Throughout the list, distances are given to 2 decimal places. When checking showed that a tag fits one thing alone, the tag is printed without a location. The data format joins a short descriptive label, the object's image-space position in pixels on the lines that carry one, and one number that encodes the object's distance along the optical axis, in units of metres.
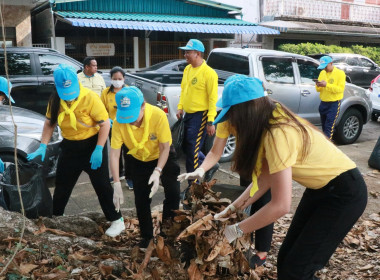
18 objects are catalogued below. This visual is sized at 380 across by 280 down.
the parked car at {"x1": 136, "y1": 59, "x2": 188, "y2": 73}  12.05
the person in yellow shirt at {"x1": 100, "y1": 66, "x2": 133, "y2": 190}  5.79
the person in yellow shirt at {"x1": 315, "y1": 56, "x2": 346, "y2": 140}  7.31
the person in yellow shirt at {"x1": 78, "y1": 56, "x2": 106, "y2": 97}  6.36
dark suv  8.17
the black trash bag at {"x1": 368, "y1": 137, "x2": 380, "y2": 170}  6.85
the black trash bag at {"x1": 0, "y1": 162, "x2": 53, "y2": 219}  3.87
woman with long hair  2.21
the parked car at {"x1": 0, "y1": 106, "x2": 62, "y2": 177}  5.04
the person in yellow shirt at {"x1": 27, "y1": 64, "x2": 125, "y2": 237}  3.90
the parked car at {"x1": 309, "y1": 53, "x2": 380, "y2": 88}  17.16
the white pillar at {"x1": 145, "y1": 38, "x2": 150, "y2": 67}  17.14
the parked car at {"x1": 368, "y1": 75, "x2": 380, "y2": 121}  10.87
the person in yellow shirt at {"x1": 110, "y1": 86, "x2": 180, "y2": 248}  3.41
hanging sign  15.91
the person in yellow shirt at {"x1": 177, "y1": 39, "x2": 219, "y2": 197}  5.49
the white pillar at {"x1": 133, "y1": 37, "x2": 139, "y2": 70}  16.85
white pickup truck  7.47
